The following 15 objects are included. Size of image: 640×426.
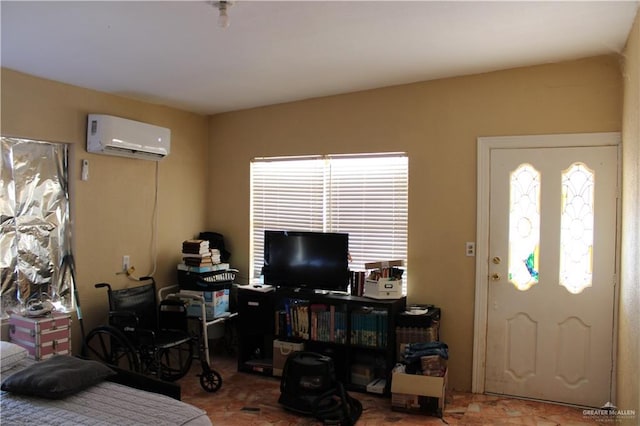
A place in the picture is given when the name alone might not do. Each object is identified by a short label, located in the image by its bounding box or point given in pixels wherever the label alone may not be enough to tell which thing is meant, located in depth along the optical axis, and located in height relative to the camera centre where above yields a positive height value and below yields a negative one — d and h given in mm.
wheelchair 3535 -931
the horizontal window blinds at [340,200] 4180 +160
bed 2033 -850
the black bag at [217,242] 4785 -265
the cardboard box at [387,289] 3836 -554
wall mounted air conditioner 3752 +613
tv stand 3805 -911
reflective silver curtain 3396 -92
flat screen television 4031 -365
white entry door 3479 -381
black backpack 3314 -1239
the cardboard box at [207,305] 4258 -790
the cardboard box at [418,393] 3410 -1230
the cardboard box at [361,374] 3934 -1270
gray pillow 2201 -779
